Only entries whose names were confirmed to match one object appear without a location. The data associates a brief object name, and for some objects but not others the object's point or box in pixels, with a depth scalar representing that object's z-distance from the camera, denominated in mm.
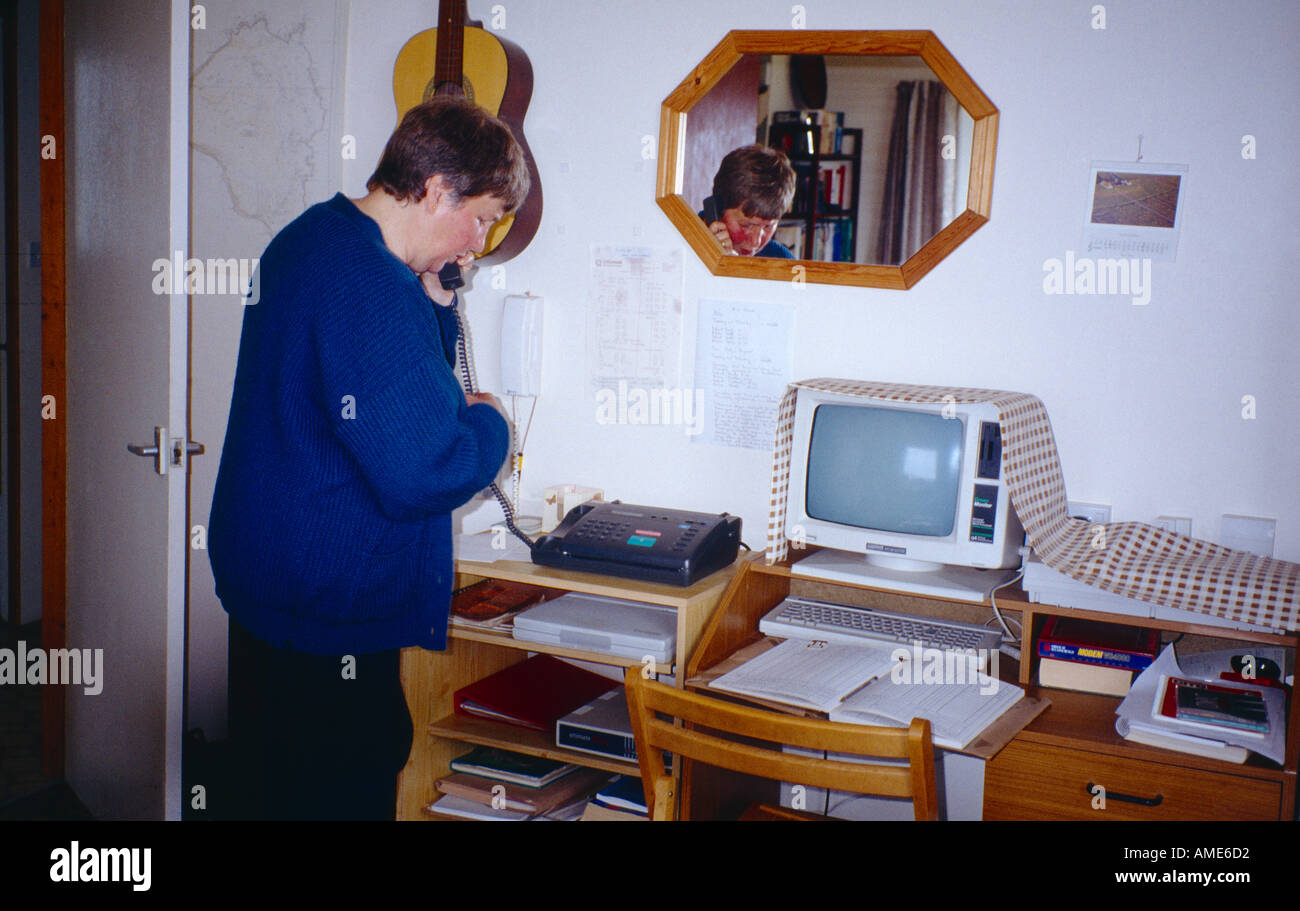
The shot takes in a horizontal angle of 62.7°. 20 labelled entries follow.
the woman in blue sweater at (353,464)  1522
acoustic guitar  2477
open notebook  1721
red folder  2254
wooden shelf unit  2020
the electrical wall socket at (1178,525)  2105
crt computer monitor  1984
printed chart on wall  2488
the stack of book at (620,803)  2104
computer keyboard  2016
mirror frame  2186
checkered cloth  1756
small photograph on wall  2074
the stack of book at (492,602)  2174
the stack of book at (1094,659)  1938
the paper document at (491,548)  2250
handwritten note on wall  2402
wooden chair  1358
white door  2100
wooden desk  1636
